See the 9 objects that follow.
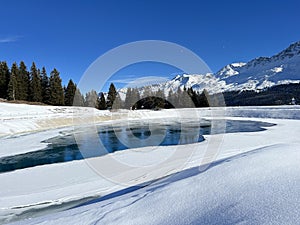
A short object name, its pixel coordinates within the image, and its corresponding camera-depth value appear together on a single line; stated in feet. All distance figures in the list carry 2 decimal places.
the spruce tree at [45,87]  175.11
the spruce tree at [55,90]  172.96
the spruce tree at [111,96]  209.92
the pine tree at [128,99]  220.60
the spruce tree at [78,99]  194.11
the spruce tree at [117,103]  207.86
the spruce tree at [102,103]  211.20
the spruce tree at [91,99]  208.34
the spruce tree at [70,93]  191.31
